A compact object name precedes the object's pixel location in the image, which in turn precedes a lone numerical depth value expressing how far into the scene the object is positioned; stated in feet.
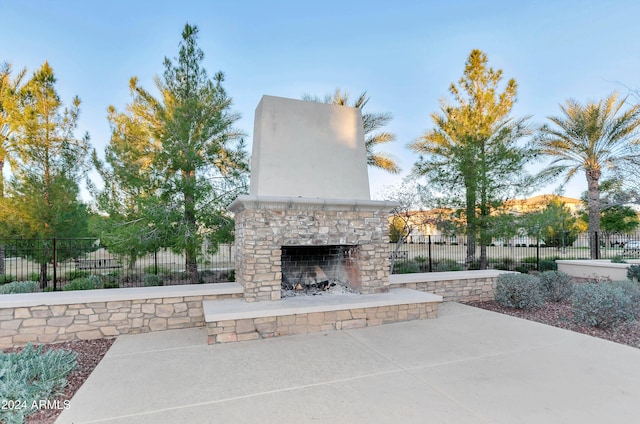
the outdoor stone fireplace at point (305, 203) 18.92
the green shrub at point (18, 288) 21.93
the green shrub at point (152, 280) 29.86
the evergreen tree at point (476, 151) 34.42
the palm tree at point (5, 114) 32.94
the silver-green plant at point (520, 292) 21.62
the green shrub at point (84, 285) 24.81
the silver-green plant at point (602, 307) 17.21
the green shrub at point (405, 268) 36.95
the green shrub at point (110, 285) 28.77
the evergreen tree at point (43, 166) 29.76
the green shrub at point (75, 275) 34.55
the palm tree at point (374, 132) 39.37
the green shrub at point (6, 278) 31.60
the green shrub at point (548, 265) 37.47
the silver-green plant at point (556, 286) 24.01
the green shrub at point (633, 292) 19.46
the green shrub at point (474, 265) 41.09
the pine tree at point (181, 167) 24.67
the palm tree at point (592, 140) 40.40
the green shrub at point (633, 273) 28.11
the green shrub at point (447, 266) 37.76
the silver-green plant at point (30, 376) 9.20
